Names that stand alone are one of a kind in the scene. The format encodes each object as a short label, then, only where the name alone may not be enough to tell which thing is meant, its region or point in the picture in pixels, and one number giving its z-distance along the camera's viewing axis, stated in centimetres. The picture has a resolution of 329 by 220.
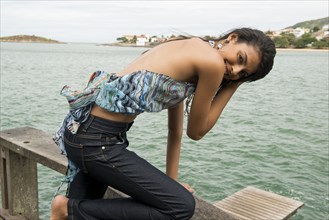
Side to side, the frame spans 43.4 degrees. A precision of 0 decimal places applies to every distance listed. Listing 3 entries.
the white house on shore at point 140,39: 14425
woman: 216
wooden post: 320
